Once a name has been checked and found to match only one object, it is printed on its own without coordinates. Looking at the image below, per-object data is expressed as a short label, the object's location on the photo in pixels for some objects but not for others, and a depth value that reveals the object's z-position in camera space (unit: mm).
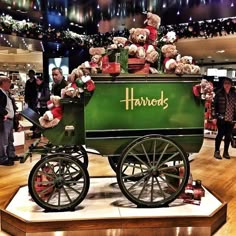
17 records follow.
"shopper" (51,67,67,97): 4301
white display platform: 2867
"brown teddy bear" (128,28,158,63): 3129
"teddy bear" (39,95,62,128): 2996
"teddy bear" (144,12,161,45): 3321
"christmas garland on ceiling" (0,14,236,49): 7062
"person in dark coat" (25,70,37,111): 7602
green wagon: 2953
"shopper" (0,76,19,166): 5172
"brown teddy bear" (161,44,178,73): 3104
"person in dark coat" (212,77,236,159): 5949
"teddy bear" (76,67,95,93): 2871
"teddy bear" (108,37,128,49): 3115
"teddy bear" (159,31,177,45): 3249
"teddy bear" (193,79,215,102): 3035
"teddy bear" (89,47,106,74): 3106
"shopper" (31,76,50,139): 7279
